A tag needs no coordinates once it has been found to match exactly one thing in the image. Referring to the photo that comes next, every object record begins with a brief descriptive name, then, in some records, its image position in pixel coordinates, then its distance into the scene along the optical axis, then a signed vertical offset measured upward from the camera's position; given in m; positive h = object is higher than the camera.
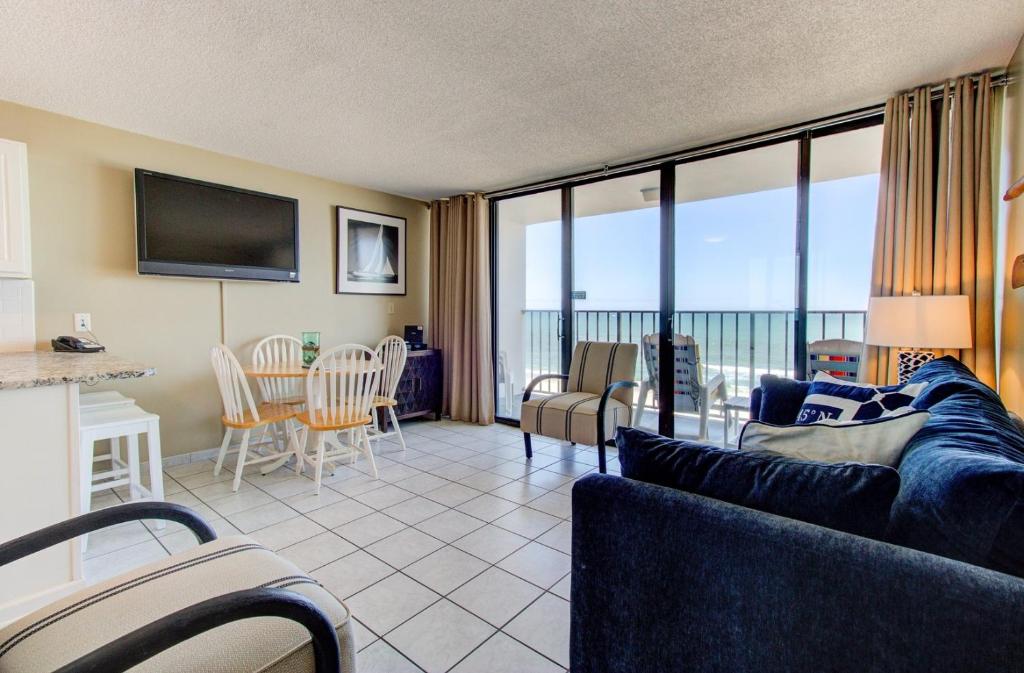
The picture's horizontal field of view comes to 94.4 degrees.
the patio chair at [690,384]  3.57 -0.46
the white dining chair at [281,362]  3.65 -0.30
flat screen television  3.20 +0.69
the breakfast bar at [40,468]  1.58 -0.50
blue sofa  0.70 -0.44
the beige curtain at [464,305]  4.64 +0.20
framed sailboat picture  4.44 +0.70
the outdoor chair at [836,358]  3.07 -0.23
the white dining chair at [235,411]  2.96 -0.56
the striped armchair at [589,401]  3.19 -0.56
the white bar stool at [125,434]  2.30 -0.55
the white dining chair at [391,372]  3.70 -0.39
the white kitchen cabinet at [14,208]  2.41 +0.60
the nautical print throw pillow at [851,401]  1.65 -0.29
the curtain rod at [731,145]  2.75 +1.25
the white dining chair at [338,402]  2.94 -0.51
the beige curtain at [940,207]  2.36 +0.61
